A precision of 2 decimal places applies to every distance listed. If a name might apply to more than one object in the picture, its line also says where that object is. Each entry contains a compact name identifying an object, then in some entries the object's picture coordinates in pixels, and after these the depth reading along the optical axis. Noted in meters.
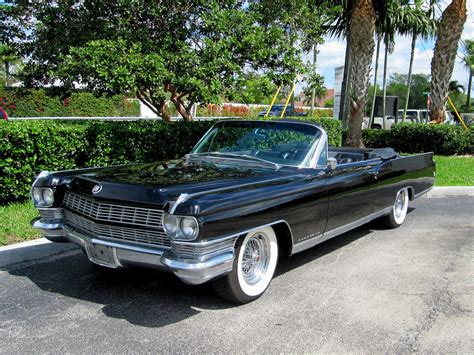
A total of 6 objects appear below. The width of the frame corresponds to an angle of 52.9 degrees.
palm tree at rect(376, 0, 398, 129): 17.23
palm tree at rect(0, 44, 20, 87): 8.98
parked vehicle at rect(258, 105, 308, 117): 34.38
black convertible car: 3.50
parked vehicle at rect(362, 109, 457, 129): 29.63
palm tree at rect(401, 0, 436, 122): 24.85
